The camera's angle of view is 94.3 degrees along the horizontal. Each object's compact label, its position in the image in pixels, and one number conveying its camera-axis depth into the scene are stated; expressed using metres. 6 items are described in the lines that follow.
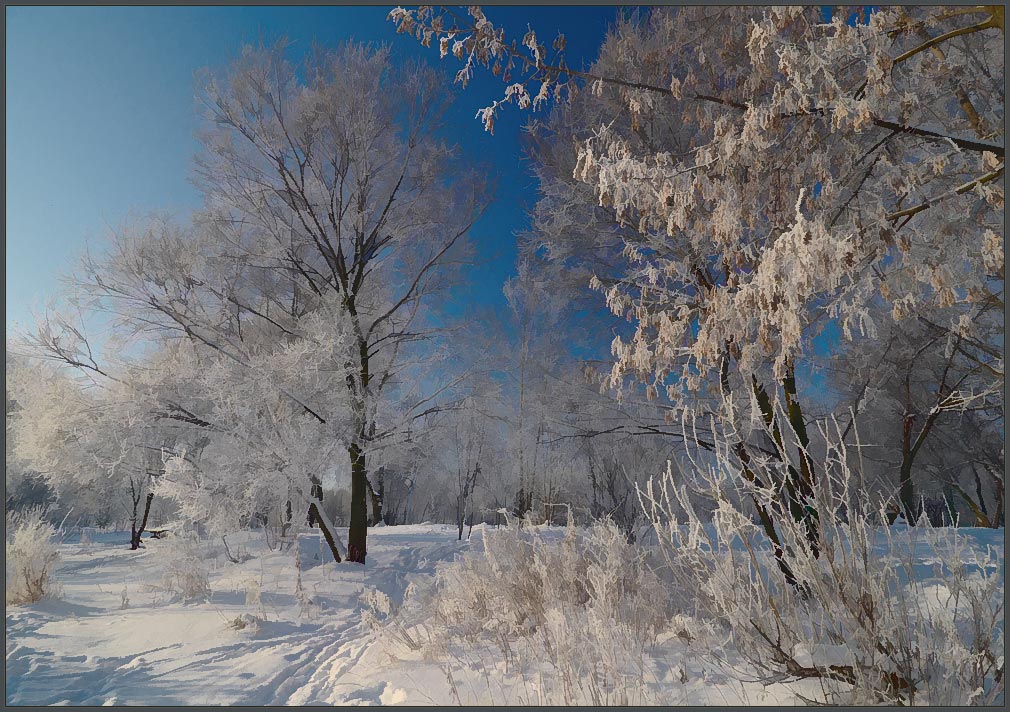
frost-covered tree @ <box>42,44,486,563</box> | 7.55
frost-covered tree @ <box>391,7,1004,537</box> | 2.72
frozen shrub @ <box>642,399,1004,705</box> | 1.89
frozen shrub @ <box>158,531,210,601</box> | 5.91
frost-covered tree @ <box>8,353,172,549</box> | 7.25
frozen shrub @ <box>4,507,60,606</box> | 5.27
